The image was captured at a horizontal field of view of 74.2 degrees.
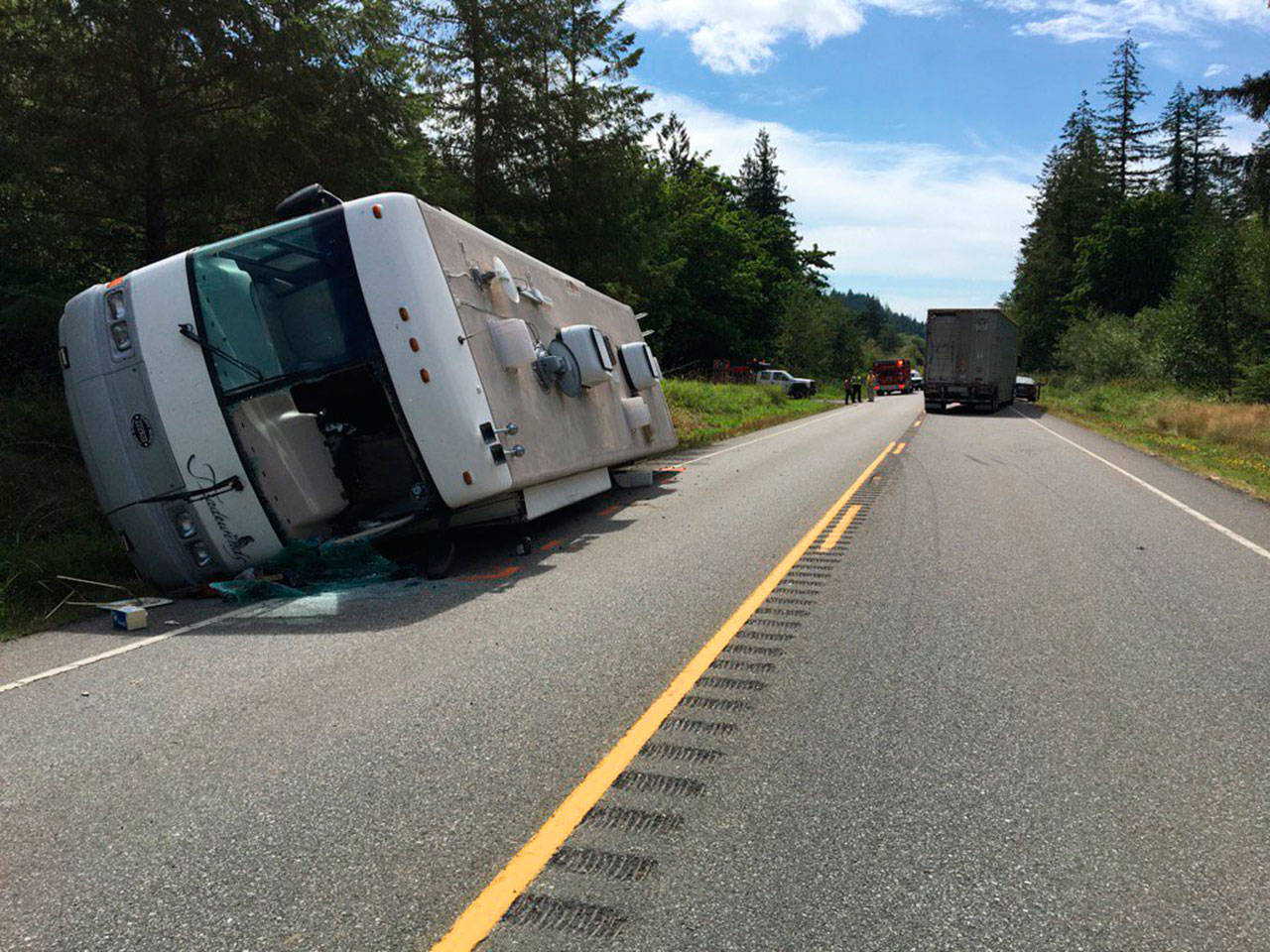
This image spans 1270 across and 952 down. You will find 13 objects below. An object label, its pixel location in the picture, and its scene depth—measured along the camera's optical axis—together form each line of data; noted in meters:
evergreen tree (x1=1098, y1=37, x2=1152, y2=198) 70.50
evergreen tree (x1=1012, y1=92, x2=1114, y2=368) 69.94
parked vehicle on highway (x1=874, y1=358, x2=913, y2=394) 61.75
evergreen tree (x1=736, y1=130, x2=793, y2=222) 78.44
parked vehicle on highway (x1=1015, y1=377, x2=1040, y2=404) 45.06
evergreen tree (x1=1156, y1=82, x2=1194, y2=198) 72.88
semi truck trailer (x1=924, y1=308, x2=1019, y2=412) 30.70
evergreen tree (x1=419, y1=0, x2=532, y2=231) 17.94
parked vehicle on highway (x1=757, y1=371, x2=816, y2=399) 44.44
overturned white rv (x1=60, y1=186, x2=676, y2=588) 6.59
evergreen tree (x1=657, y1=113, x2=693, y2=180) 65.25
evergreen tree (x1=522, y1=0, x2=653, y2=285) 18.62
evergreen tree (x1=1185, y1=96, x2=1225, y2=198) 70.44
